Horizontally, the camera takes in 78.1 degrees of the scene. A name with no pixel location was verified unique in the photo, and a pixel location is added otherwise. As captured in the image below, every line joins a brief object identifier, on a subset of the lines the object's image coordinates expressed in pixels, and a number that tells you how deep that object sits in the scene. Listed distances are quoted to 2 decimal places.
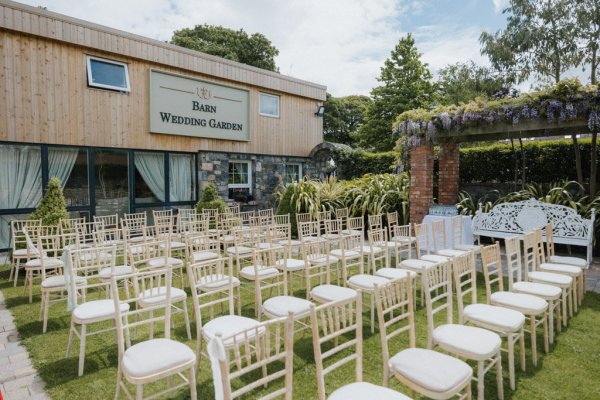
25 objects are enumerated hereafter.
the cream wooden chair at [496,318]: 2.69
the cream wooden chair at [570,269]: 4.16
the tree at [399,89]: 20.72
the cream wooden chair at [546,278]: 3.73
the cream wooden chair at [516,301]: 3.04
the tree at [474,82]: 13.67
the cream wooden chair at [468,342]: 2.31
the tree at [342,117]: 29.23
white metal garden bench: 5.94
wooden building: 7.14
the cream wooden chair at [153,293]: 3.12
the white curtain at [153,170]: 8.79
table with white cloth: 6.68
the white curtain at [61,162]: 7.58
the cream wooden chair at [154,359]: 2.16
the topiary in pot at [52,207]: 6.09
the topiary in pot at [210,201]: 8.59
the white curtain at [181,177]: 9.38
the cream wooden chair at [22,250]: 4.97
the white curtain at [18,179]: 7.09
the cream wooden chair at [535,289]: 3.37
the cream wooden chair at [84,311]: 2.89
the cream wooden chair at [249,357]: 1.53
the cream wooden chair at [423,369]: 1.97
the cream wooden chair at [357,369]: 1.88
